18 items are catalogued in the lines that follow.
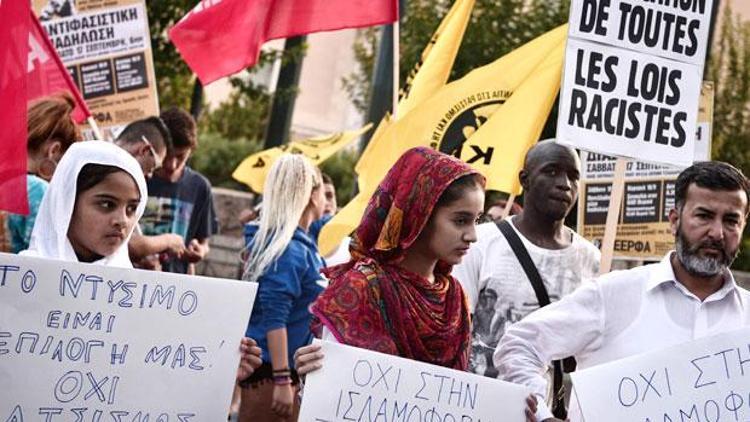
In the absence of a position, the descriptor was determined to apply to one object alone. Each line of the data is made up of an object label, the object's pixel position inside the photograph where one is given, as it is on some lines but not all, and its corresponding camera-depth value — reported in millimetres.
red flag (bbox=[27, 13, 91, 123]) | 8188
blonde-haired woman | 7828
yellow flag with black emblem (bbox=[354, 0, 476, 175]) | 9711
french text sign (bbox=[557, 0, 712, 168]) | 6445
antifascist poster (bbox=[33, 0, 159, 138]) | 10164
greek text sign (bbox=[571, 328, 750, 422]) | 4953
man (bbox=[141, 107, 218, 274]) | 8719
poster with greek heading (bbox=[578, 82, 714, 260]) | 9422
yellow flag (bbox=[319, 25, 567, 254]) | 8555
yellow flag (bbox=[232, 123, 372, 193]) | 12391
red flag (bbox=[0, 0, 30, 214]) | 5984
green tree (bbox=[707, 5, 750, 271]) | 19539
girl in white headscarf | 5137
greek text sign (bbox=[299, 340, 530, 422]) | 4887
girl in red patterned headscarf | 5117
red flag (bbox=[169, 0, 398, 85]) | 8602
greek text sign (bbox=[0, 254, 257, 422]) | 4801
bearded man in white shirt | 5340
